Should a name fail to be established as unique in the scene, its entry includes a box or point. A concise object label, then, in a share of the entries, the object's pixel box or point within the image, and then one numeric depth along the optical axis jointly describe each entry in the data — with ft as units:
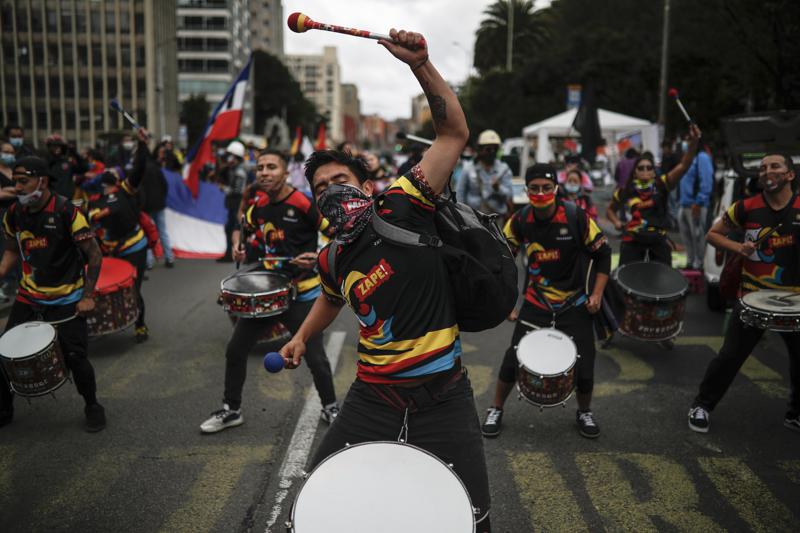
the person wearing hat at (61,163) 37.19
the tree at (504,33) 208.44
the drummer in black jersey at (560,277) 15.85
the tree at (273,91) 284.20
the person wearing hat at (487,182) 31.50
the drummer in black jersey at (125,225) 24.48
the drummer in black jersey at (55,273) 16.29
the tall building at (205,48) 319.06
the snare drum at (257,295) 15.92
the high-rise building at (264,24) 408.87
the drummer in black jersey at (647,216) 23.43
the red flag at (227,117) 36.83
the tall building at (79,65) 263.29
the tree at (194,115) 224.74
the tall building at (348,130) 441.93
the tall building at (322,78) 625.82
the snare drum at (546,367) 14.65
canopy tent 66.23
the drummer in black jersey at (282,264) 16.35
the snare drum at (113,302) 21.13
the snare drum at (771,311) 14.35
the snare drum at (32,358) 15.11
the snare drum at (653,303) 19.95
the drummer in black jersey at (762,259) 15.44
